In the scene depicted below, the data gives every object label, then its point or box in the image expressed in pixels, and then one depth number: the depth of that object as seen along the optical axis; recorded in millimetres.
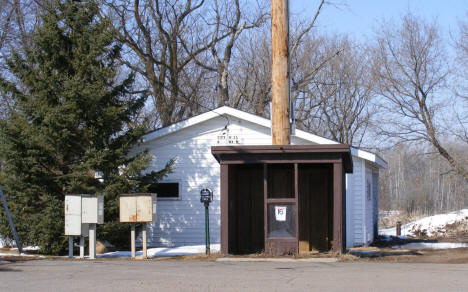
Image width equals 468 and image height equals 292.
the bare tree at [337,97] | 41759
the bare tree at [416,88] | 31812
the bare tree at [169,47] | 33156
